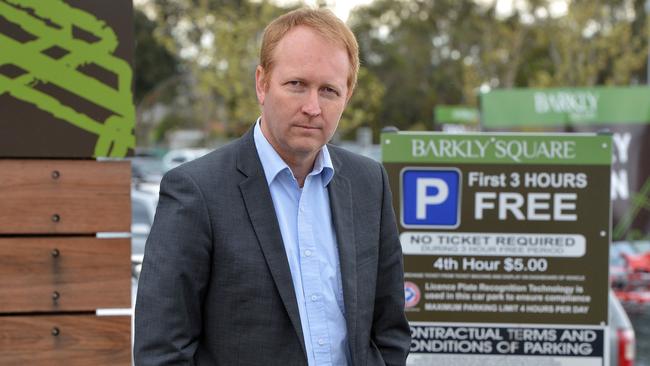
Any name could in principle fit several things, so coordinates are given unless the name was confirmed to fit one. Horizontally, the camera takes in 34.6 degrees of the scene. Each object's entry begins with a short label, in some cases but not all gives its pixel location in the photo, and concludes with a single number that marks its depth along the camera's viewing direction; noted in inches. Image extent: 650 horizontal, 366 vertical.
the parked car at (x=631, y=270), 306.0
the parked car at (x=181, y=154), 887.9
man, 92.3
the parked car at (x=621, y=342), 226.5
